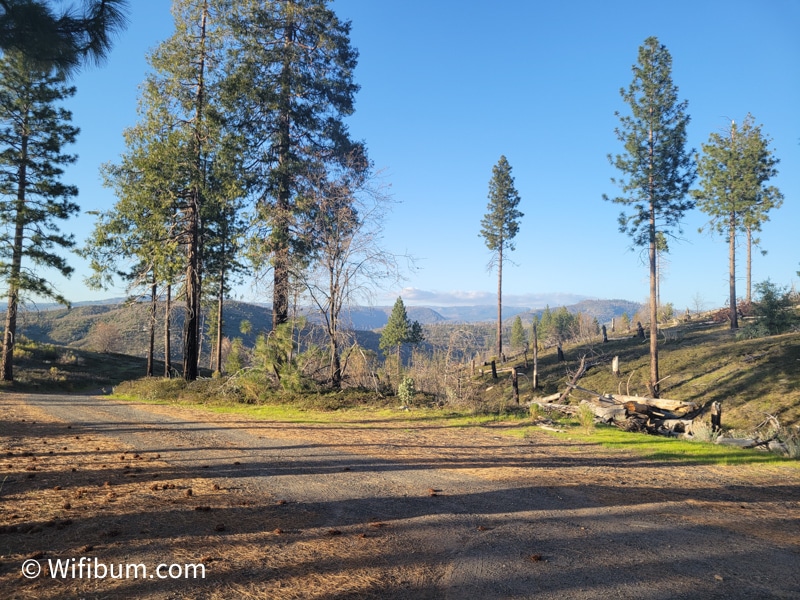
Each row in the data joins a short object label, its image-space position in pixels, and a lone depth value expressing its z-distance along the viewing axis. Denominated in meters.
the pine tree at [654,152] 26.25
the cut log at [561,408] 14.53
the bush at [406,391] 13.88
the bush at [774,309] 31.19
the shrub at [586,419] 10.45
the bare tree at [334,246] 14.77
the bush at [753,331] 31.73
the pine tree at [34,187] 22.31
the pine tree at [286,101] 16.08
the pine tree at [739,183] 36.34
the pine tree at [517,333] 89.89
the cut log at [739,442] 9.57
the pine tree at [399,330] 59.44
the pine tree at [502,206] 46.12
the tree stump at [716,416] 11.99
